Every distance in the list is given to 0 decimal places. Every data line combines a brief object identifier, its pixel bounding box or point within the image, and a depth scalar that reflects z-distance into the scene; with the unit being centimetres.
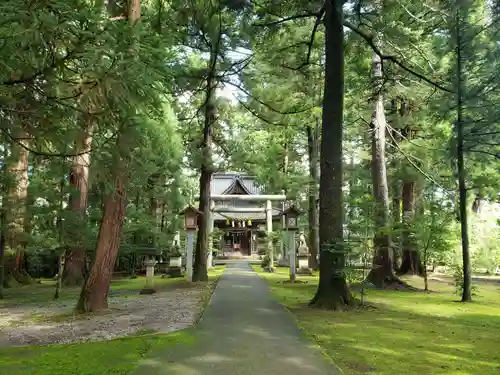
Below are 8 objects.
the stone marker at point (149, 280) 1095
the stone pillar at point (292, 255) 1346
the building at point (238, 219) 2834
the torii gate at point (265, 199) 1888
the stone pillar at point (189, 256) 1272
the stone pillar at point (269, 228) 1854
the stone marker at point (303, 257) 1781
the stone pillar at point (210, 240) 1841
